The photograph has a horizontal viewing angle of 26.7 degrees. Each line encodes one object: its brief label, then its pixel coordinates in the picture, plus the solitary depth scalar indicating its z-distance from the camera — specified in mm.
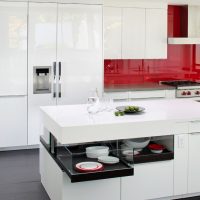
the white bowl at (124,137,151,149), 4116
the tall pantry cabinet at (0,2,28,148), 5957
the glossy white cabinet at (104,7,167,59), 6758
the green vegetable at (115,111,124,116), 4152
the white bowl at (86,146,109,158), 3833
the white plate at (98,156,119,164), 3728
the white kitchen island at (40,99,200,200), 3688
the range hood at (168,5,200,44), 7102
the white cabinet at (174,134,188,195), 4145
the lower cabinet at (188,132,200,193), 4230
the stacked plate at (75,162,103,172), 3547
